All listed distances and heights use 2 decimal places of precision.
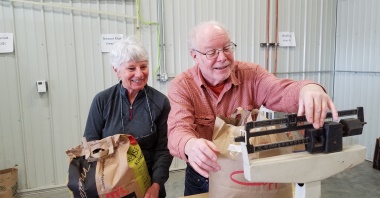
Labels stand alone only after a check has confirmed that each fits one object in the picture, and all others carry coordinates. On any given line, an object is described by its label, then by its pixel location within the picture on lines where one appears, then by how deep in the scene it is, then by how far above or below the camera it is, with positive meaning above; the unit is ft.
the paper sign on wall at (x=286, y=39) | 12.35 +1.22
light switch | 9.22 -0.48
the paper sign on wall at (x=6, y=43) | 8.76 +0.86
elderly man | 3.68 -0.28
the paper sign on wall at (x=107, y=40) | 9.75 +1.00
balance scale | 2.26 -0.72
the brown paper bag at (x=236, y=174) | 2.96 -1.11
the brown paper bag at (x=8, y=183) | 8.46 -3.33
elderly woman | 4.87 -0.71
